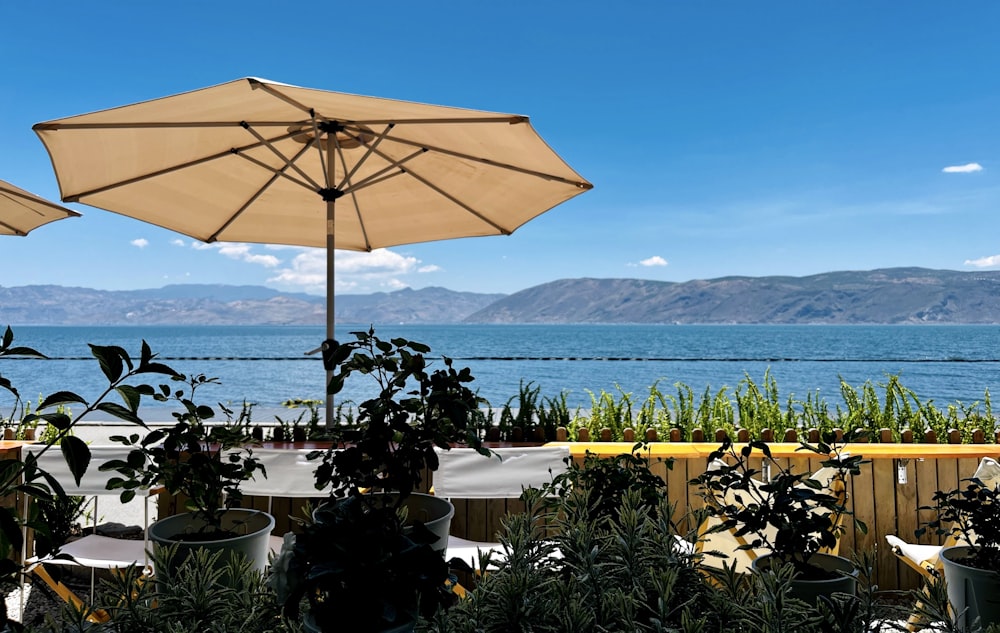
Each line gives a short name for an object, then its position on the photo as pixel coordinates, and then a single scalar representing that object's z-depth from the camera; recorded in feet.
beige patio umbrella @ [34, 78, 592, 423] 9.66
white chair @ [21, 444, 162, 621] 9.53
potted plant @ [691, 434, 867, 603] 5.17
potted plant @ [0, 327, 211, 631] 2.79
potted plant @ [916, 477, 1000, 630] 6.99
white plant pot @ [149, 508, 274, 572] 5.43
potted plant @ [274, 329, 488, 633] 2.61
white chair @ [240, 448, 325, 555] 9.99
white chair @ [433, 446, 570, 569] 10.24
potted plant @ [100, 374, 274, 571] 5.83
